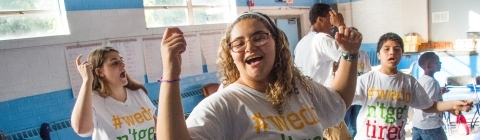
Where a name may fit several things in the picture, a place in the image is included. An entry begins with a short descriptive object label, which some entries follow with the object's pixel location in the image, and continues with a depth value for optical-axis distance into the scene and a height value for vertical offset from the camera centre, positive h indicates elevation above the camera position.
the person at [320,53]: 2.75 -0.19
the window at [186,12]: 5.48 +0.55
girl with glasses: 1.03 -0.23
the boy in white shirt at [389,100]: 2.40 -0.55
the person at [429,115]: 3.05 -0.86
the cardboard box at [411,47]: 8.00 -0.55
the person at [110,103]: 2.20 -0.41
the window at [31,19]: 4.01 +0.45
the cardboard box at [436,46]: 7.91 -0.57
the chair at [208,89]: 5.89 -0.87
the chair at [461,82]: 5.99 -1.13
